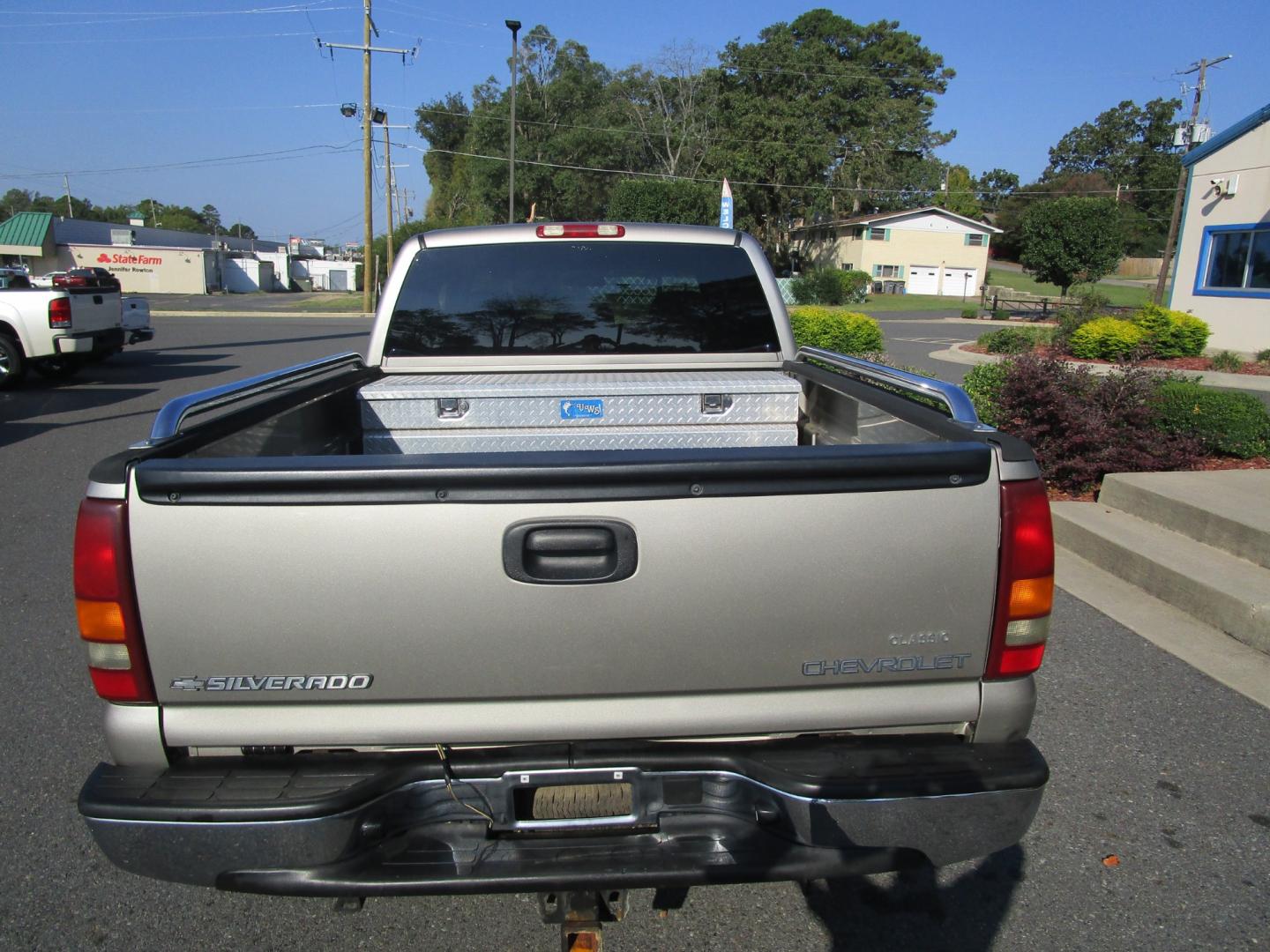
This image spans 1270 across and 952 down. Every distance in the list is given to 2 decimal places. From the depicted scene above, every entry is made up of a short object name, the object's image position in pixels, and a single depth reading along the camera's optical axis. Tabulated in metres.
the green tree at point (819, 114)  59.78
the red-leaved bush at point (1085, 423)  6.97
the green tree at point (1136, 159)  85.81
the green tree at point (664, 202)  49.50
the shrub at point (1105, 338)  17.48
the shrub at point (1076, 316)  19.86
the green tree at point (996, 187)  99.56
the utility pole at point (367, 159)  36.50
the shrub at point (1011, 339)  19.23
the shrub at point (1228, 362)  16.98
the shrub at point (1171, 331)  18.31
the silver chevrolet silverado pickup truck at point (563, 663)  2.03
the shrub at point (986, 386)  8.24
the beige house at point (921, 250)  64.94
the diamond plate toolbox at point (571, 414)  3.71
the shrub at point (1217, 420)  7.39
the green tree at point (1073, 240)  37.53
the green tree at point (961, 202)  84.12
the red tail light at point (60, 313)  13.38
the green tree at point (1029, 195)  88.50
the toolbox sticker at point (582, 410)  3.72
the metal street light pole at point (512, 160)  34.09
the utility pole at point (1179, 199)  23.90
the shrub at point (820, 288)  44.88
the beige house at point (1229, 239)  19.41
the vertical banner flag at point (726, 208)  16.09
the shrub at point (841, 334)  16.27
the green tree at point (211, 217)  160.41
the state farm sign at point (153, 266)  59.78
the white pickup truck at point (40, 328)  13.36
